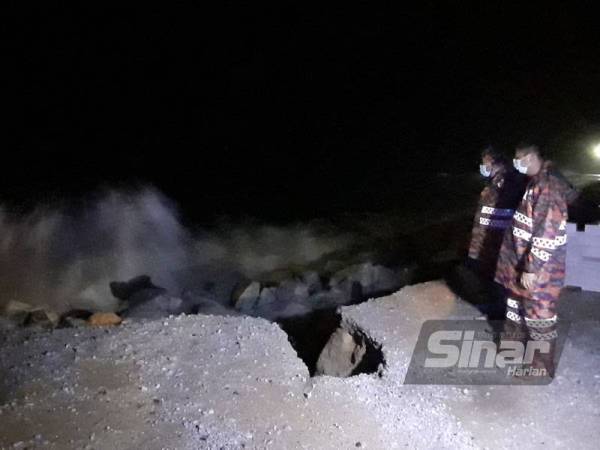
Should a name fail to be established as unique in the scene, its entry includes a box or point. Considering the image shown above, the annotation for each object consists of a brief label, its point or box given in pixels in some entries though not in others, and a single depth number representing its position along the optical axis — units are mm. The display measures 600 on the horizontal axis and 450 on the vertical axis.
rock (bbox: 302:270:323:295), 9102
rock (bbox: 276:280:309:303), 8805
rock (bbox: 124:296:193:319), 7801
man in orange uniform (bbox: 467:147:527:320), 5871
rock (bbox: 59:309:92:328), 5789
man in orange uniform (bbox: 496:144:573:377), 4348
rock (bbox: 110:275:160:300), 9525
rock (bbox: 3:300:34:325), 5946
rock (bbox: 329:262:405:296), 8719
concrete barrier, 6562
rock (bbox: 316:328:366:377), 5844
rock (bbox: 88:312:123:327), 5949
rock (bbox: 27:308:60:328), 5840
